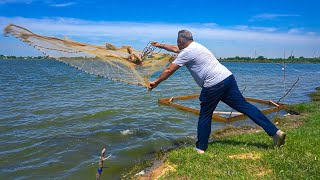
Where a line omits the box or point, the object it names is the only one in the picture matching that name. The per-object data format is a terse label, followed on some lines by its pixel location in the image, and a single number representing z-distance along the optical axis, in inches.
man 185.0
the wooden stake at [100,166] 133.1
